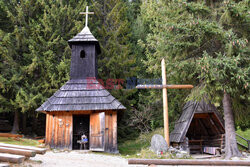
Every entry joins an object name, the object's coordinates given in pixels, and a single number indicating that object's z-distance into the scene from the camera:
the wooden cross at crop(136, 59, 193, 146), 8.62
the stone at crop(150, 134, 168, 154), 8.26
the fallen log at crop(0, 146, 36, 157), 5.45
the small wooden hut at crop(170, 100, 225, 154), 10.23
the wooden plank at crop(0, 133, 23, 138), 13.31
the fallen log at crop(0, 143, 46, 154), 5.99
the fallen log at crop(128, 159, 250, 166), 4.96
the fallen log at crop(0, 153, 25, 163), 4.86
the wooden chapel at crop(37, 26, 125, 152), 11.19
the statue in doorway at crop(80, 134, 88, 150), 11.43
